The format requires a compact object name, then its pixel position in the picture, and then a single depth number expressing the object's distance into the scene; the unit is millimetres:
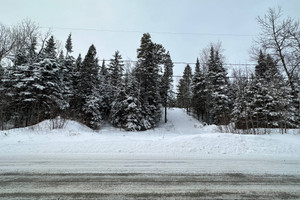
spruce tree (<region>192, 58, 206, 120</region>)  27391
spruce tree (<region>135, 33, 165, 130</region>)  21142
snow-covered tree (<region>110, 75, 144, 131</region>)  18797
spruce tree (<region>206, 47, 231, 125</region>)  22000
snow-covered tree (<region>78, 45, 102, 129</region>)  19203
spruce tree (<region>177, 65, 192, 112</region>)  34578
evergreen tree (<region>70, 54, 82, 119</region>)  20375
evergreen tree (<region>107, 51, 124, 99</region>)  24409
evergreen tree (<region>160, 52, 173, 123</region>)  27203
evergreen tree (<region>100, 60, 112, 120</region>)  23762
